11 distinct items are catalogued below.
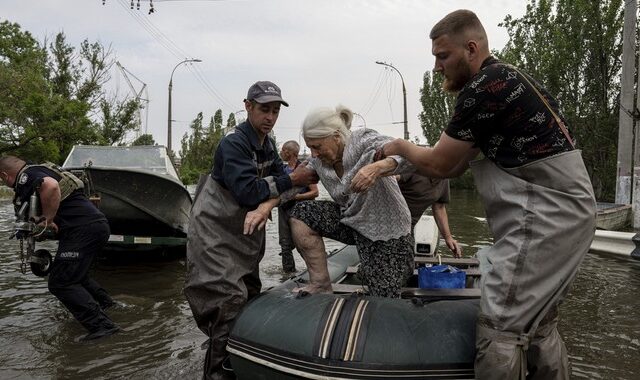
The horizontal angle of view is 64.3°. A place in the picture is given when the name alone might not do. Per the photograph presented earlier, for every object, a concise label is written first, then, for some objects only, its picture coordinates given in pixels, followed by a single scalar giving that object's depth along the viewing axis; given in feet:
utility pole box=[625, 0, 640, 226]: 41.70
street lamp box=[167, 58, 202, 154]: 91.45
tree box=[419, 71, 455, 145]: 170.09
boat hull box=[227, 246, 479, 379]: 8.32
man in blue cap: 10.83
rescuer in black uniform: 15.87
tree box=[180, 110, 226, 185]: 184.65
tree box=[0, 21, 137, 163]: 85.46
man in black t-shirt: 7.14
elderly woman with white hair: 10.69
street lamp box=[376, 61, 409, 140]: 100.37
